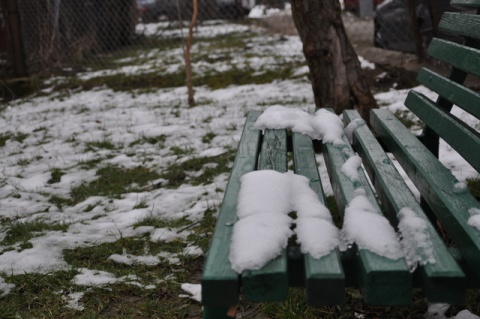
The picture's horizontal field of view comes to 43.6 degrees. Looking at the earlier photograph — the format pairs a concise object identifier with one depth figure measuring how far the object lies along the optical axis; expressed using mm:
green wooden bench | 1160
